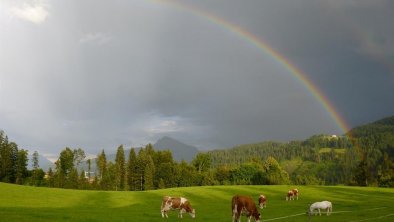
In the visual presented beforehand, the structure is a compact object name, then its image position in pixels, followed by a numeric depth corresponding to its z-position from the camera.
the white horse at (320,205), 42.28
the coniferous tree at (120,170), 166.12
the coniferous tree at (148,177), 159.25
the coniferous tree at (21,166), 155.27
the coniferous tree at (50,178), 155.35
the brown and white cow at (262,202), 52.01
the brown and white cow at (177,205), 38.59
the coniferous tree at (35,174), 154.84
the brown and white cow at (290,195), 67.69
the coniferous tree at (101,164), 178.62
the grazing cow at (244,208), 30.92
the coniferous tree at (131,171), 168.25
